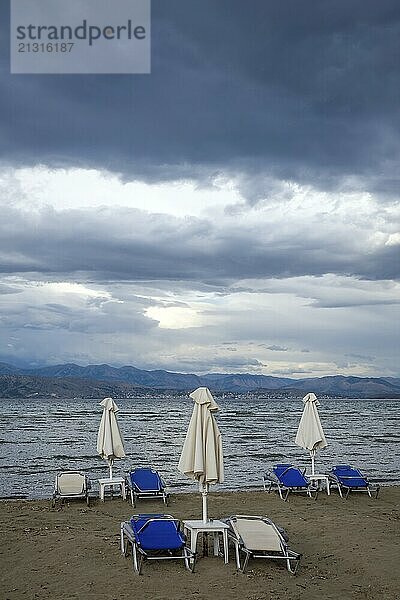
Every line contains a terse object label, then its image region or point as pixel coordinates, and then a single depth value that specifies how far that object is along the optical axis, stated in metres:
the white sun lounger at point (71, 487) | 15.76
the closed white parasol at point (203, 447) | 10.53
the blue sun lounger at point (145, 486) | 15.89
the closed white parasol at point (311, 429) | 17.52
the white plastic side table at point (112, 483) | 16.15
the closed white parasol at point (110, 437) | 16.39
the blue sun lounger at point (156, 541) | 9.71
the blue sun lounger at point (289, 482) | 16.61
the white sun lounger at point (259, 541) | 9.79
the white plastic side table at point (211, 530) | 10.24
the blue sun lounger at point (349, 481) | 17.03
